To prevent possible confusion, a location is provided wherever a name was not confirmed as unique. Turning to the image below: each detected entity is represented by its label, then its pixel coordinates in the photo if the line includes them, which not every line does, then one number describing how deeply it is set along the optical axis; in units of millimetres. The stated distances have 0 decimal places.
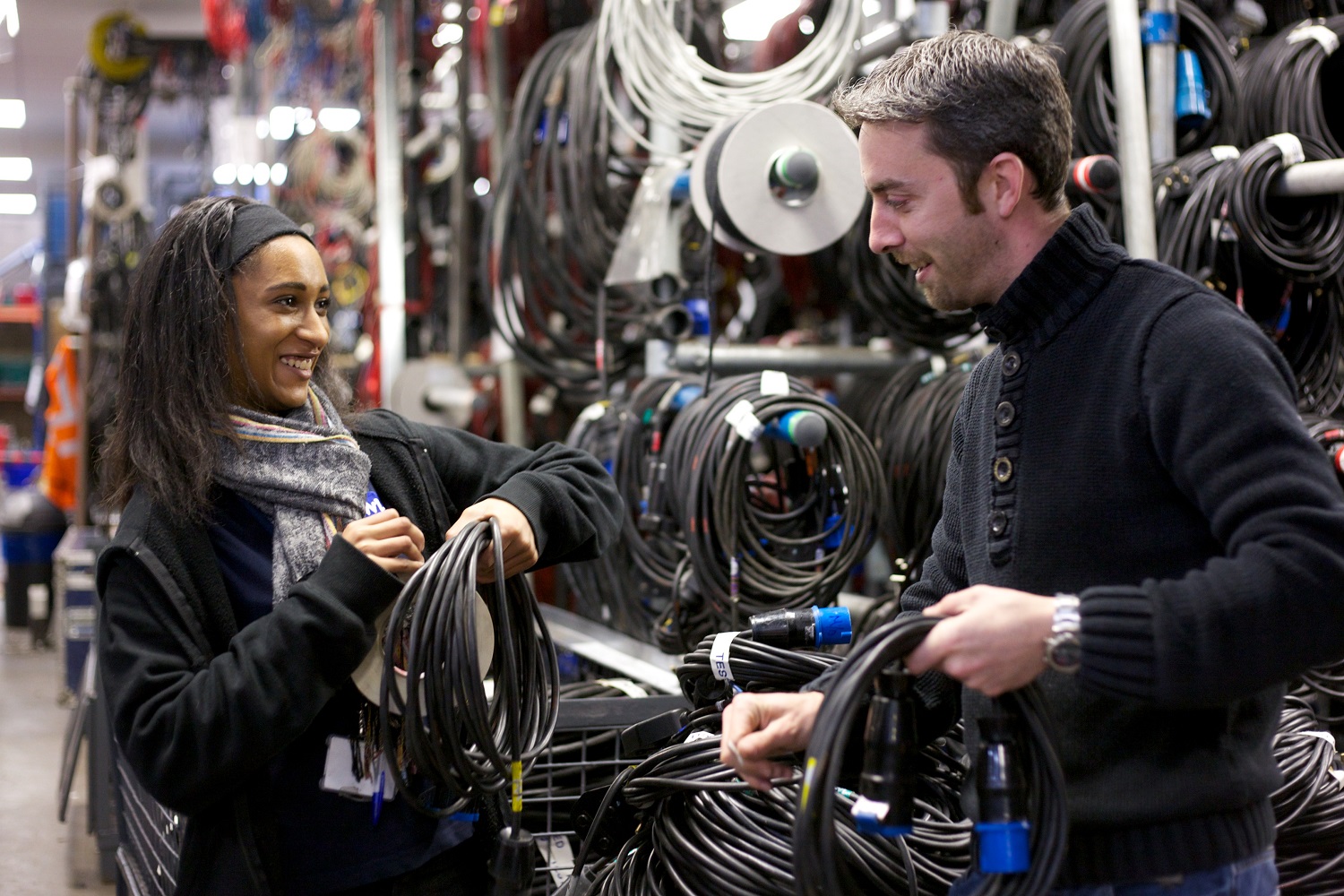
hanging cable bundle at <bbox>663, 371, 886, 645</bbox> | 2816
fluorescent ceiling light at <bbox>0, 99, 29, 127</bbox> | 13703
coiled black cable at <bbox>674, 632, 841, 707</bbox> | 1680
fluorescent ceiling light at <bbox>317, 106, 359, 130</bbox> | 7031
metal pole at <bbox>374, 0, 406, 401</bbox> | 5338
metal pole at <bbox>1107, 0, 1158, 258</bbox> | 2730
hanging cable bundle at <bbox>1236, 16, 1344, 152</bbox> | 3129
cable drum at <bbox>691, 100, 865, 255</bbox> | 2891
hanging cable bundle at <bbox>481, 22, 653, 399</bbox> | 3965
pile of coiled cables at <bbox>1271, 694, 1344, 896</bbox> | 1908
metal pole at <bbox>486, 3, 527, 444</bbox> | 5172
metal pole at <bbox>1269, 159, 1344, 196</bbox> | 2646
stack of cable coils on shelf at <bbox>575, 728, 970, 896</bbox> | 1582
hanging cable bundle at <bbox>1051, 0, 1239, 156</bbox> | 3119
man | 1091
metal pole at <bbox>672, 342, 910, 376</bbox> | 3443
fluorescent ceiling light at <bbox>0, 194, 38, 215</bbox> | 17719
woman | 1478
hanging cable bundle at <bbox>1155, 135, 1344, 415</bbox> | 2734
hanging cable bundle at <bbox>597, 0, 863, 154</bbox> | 3402
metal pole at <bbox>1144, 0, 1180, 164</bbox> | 2975
